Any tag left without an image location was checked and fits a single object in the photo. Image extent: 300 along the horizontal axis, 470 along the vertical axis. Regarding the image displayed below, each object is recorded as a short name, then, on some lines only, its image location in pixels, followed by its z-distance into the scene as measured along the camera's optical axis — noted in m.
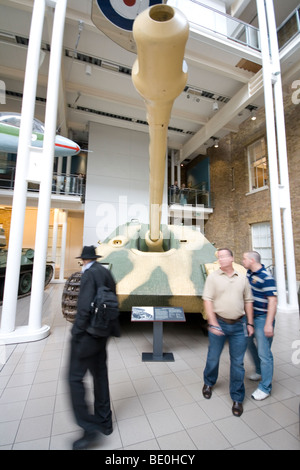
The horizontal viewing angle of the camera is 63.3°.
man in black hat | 1.75
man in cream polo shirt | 2.21
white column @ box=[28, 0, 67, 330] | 4.13
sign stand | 3.13
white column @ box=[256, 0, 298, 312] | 6.45
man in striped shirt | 2.41
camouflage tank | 1.35
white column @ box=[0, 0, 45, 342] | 3.94
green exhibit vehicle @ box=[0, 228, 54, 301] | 6.64
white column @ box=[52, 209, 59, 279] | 10.28
